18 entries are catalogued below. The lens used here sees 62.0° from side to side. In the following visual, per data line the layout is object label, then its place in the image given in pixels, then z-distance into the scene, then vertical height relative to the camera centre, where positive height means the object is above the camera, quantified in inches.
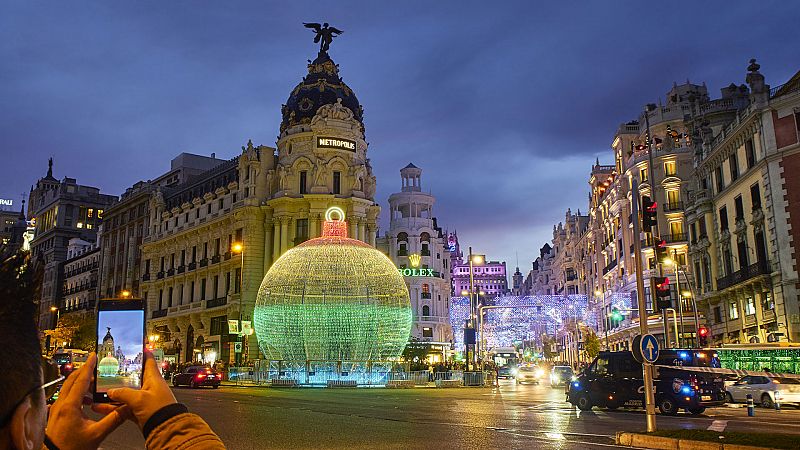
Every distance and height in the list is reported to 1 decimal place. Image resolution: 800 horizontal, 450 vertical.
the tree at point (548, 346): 4251.0 +49.7
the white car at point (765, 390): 1017.5 -62.4
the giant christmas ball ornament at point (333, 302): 1625.2 +135.0
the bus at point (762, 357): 1213.7 -14.1
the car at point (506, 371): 2507.4 -65.2
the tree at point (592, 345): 2559.1 +28.6
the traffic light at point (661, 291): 592.1 +54.0
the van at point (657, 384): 831.7 -41.9
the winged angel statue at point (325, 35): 2657.5 +1267.2
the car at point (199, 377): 1584.6 -41.1
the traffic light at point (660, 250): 669.3 +100.1
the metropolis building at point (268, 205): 2417.6 +557.1
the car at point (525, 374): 1907.0 -58.3
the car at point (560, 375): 1576.0 -51.7
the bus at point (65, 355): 949.8 +9.9
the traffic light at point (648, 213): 610.2 +125.3
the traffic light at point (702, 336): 1229.1 +26.7
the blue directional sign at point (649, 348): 551.2 +2.9
